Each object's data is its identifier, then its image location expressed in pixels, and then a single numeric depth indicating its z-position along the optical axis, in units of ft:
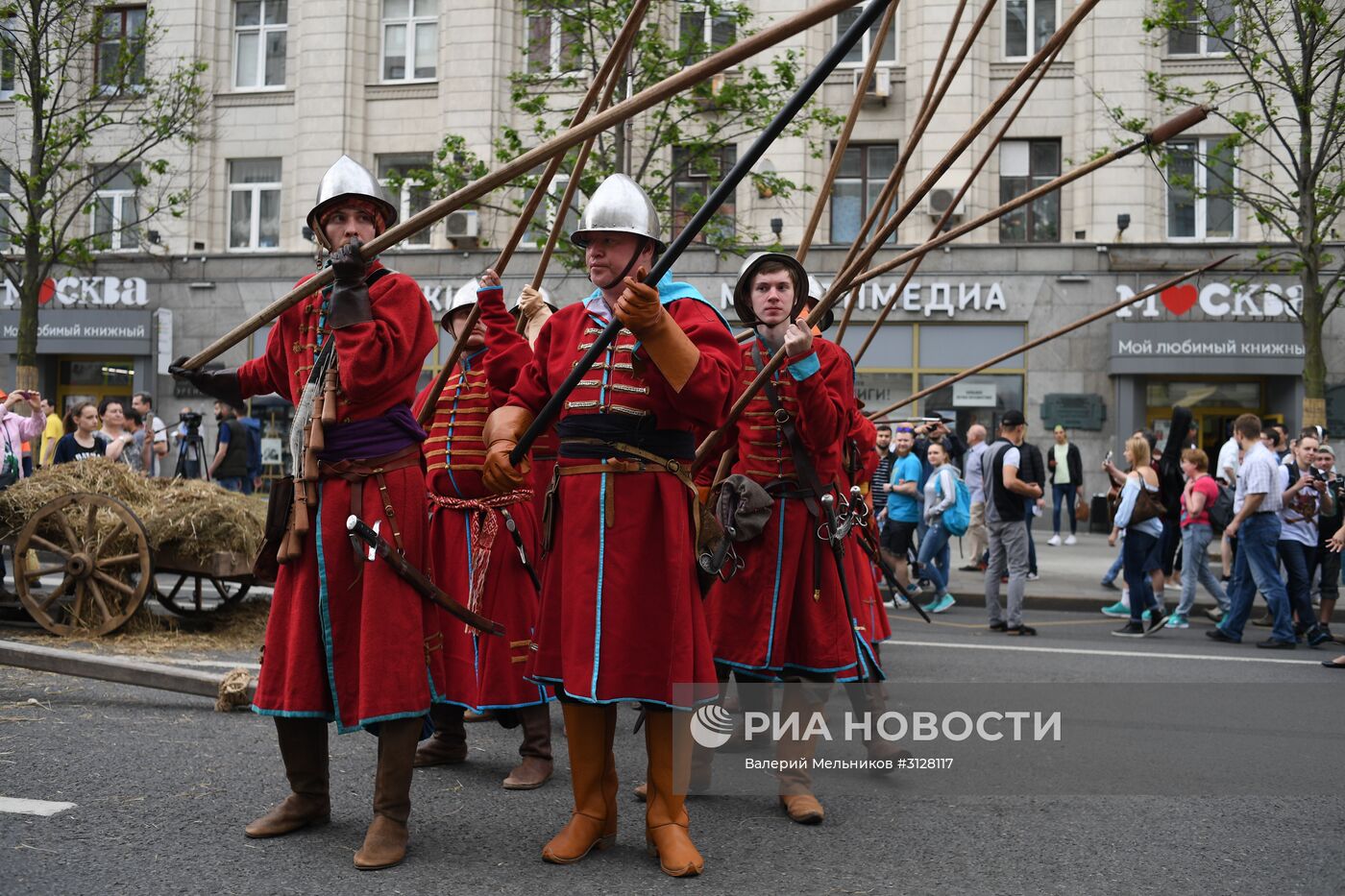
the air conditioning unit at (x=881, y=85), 75.46
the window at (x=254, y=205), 83.20
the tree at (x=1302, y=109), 51.19
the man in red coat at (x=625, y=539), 13.26
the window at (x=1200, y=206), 71.31
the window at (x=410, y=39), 81.87
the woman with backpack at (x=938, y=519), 40.22
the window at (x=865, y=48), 75.56
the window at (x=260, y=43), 83.66
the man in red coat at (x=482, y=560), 17.52
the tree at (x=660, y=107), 48.88
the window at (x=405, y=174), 78.48
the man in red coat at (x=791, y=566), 15.78
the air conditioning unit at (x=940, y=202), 73.46
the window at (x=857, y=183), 77.56
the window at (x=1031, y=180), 75.31
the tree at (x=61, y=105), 57.52
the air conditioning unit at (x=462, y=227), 78.33
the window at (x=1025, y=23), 76.38
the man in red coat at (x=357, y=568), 13.39
